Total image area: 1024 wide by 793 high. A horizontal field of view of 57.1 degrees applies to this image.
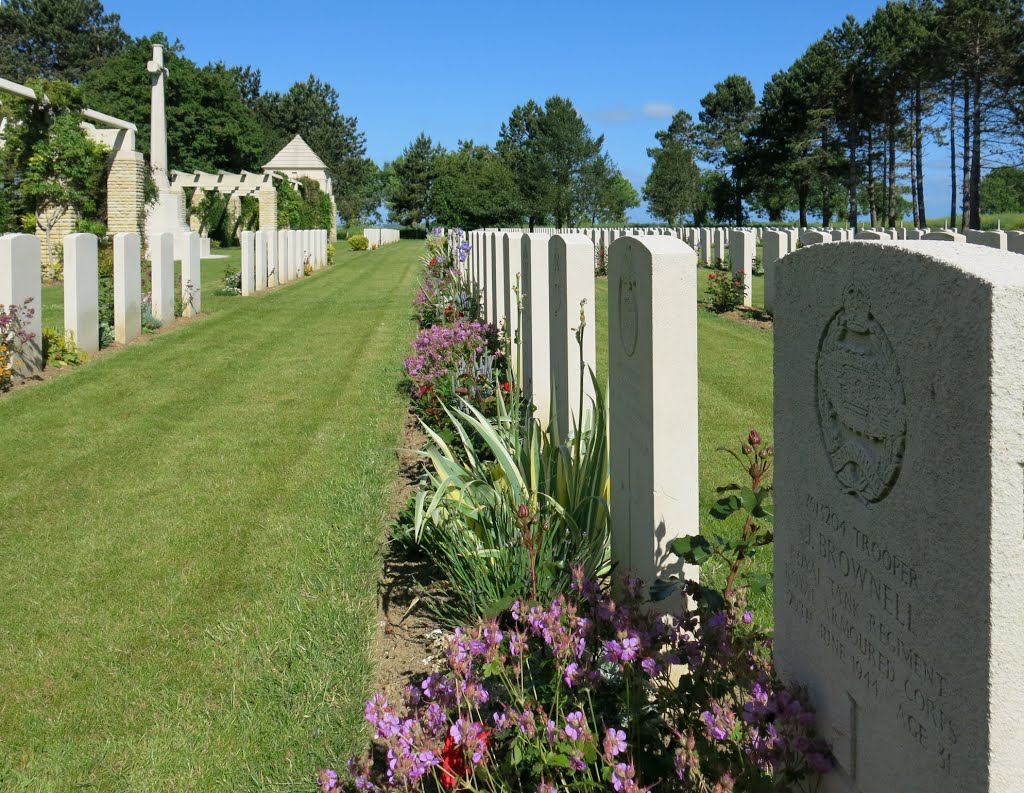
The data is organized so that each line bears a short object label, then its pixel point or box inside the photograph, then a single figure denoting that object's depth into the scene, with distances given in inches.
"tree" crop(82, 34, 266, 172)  1856.5
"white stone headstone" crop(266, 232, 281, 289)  793.6
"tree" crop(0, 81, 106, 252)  768.3
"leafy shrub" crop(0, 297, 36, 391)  342.0
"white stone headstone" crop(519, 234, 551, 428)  214.1
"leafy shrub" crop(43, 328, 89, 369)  388.5
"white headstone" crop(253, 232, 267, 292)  743.5
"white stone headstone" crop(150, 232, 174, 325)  495.8
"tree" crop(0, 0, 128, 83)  2384.4
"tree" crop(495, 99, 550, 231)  2600.9
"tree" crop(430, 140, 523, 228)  2377.0
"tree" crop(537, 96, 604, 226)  2655.0
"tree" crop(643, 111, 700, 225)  2432.3
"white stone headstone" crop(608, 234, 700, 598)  115.0
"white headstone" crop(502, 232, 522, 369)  262.3
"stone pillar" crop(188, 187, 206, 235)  1466.5
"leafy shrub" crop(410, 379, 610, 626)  141.0
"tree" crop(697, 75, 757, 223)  2854.3
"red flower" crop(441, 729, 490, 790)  93.4
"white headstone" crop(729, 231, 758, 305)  618.5
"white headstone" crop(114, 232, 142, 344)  435.2
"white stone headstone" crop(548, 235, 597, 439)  171.9
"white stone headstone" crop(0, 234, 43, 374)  337.7
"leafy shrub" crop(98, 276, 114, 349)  464.1
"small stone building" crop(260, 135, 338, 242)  2089.1
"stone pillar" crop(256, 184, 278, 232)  1182.3
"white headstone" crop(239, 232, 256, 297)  703.1
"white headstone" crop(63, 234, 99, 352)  385.7
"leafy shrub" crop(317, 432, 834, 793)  78.7
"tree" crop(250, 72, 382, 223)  3134.8
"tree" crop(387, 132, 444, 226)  3100.4
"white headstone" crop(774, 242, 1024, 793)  54.9
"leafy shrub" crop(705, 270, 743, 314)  583.5
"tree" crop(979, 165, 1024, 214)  1850.4
